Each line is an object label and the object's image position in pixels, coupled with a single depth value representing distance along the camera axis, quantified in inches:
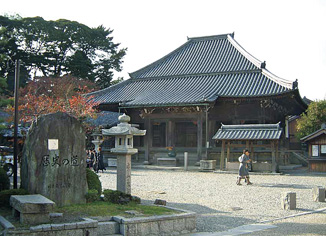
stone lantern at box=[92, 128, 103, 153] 912.0
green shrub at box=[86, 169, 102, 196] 367.9
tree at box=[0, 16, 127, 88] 1561.3
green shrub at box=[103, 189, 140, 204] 362.0
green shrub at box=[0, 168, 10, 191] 371.7
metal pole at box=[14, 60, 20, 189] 383.2
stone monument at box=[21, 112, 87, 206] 326.0
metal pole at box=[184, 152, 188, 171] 924.0
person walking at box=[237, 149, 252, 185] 636.7
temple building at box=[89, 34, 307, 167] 959.6
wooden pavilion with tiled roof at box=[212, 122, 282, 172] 810.8
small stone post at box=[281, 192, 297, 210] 417.7
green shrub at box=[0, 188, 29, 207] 332.2
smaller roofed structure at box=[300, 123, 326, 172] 887.7
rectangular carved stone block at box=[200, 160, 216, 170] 897.5
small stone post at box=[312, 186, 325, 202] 473.7
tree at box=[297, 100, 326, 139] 1099.3
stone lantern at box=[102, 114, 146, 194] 416.2
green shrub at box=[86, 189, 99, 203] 349.1
